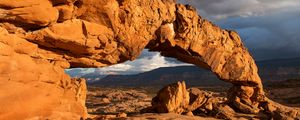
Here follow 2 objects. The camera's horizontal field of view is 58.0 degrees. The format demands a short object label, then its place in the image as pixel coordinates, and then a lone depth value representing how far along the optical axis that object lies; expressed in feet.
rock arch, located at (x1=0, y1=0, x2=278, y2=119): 40.25
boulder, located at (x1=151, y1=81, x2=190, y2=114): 58.67
